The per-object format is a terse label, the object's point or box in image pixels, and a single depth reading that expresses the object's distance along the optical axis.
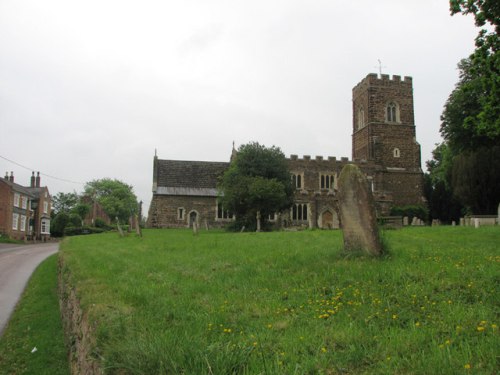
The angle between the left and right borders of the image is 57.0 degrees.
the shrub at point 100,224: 68.97
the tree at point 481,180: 37.19
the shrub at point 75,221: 61.78
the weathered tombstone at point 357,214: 9.84
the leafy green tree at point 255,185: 34.16
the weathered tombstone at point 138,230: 25.70
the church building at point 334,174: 46.84
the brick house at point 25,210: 48.38
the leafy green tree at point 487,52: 13.30
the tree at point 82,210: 74.38
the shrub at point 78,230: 56.56
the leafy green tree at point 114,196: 97.00
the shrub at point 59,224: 60.98
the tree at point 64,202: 101.62
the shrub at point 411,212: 46.50
